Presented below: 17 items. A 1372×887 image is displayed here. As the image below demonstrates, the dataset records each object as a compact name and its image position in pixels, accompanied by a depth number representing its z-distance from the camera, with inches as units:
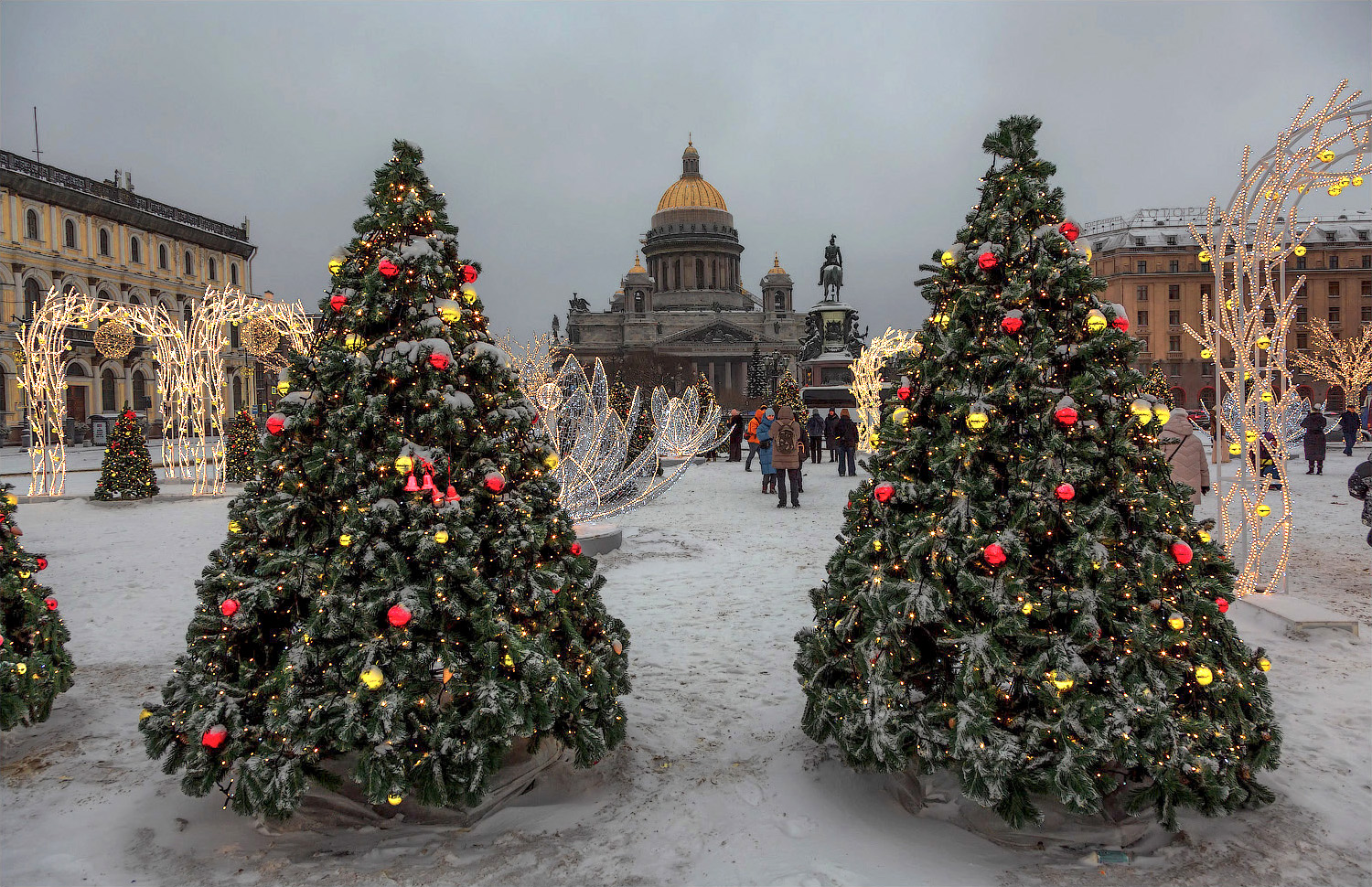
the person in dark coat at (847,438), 705.0
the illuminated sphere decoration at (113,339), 701.3
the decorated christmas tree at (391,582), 125.0
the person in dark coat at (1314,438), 650.2
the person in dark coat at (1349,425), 794.2
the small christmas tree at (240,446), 663.8
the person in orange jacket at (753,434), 657.0
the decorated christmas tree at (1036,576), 121.2
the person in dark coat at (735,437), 895.1
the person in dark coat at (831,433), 753.7
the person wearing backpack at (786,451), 525.3
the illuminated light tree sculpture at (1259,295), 262.5
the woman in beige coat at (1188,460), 315.3
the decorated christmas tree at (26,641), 154.7
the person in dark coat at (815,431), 811.4
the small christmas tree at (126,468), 550.3
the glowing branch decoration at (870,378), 861.2
